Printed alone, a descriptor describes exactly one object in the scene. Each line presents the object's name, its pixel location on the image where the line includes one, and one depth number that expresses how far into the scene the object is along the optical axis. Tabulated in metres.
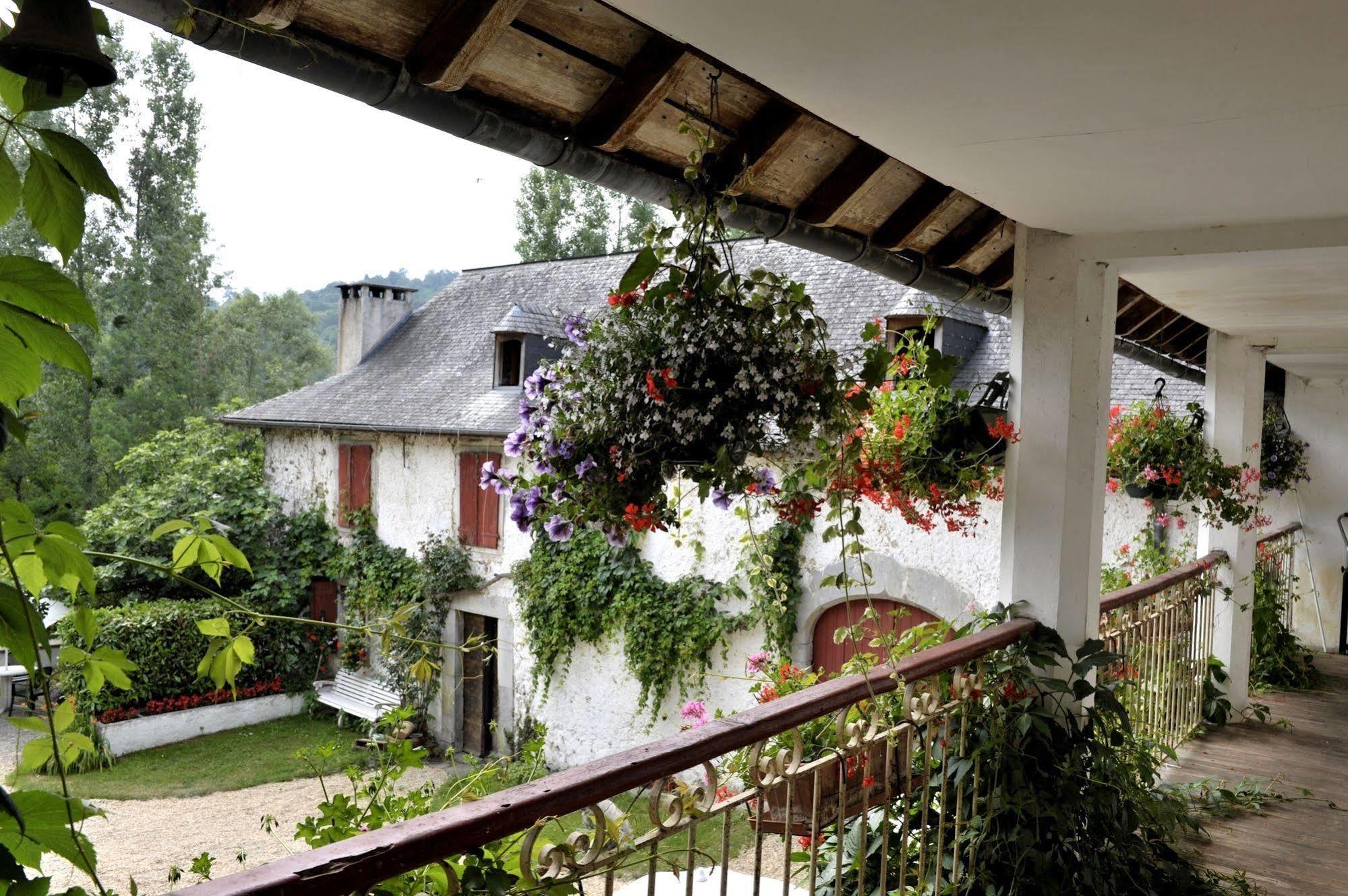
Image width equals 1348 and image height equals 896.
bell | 0.78
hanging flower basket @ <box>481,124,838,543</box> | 2.02
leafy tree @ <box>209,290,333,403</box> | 20.91
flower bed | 10.95
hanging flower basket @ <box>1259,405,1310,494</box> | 7.48
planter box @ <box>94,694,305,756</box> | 10.88
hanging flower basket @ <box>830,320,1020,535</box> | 2.72
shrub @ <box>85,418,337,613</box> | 12.48
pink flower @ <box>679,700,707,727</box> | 2.91
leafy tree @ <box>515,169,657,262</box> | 23.58
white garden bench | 11.41
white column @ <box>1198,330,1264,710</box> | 5.11
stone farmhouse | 8.07
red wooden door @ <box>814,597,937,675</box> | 8.06
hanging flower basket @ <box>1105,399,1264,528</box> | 4.82
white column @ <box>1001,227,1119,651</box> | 2.80
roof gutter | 1.39
